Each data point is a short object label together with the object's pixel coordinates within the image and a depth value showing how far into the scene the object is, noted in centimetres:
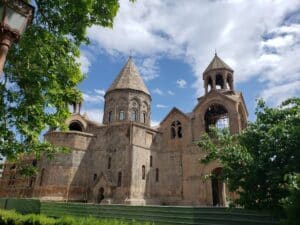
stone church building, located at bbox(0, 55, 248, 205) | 2366
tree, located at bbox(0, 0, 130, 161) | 664
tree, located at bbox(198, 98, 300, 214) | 734
